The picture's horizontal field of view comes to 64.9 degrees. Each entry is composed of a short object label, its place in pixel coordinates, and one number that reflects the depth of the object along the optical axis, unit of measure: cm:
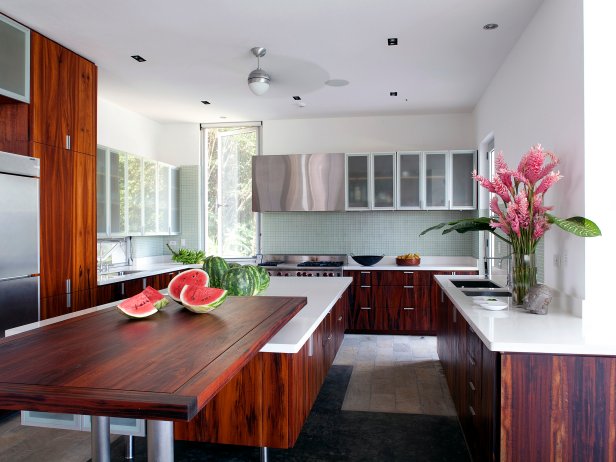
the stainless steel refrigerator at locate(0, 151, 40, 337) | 330
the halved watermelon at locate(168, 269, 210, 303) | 220
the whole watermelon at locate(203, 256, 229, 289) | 276
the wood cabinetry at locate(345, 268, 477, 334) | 586
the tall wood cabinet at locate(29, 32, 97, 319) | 370
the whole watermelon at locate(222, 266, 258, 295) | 265
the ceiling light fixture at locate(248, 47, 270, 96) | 408
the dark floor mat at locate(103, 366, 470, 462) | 271
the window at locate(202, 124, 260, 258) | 689
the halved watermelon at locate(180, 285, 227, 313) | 193
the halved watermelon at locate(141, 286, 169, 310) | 202
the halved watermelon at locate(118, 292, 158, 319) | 183
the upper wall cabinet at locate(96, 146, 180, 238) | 483
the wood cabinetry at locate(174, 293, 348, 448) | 205
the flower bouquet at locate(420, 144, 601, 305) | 257
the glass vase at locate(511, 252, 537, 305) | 268
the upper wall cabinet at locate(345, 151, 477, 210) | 595
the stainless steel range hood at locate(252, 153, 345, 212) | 622
